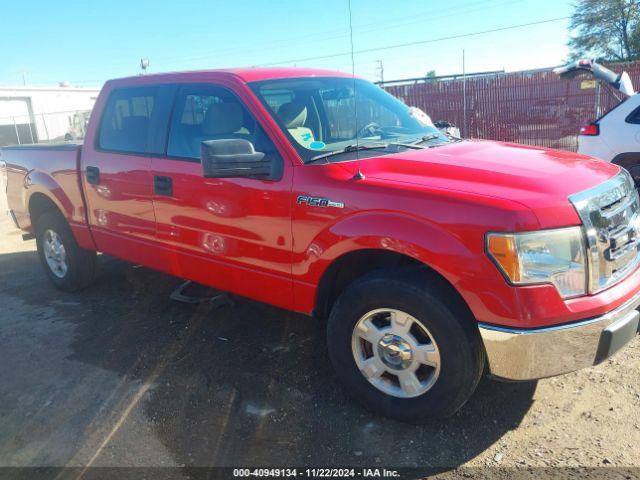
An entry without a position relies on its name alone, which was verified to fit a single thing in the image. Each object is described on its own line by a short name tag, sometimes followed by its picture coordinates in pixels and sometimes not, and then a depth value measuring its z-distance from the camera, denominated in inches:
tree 1381.6
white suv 230.2
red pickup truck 99.3
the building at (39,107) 1242.0
